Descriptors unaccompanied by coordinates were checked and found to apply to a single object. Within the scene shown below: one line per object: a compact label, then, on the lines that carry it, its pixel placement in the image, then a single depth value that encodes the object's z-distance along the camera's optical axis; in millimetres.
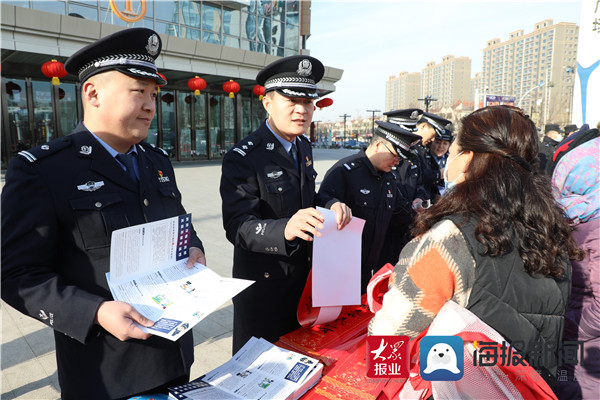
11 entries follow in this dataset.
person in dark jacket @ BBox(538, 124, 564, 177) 6738
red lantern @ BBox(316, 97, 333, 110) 14738
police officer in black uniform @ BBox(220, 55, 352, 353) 1943
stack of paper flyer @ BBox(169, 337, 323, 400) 1088
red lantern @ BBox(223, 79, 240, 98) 13680
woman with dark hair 1051
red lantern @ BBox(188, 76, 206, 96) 12789
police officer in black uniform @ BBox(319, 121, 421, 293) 2586
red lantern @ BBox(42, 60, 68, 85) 9102
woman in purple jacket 1393
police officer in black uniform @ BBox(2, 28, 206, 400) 1165
